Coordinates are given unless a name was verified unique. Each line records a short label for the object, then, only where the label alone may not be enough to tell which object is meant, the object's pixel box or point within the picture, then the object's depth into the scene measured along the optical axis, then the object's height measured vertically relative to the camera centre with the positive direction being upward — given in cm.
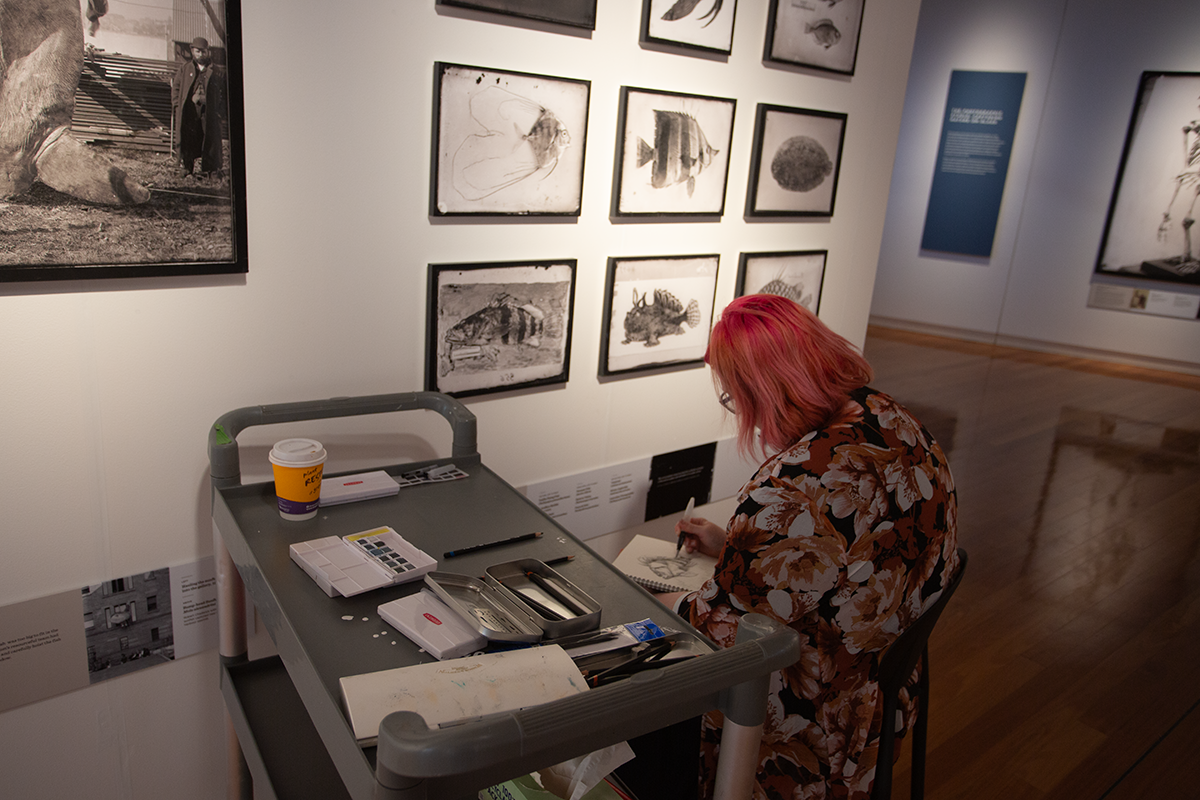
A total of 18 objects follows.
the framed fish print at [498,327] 212 -36
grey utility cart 95 -67
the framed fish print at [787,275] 286 -22
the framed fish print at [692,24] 230 +49
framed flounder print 274 +16
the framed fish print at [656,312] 251 -34
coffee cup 158 -57
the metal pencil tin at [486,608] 129 -67
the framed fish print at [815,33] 263 +57
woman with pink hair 160 -60
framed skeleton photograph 755 +50
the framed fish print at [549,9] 196 +42
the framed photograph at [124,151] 149 +0
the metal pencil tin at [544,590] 133 -67
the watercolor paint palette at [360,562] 140 -65
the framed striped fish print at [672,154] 236 +14
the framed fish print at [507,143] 198 +11
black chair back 164 -86
